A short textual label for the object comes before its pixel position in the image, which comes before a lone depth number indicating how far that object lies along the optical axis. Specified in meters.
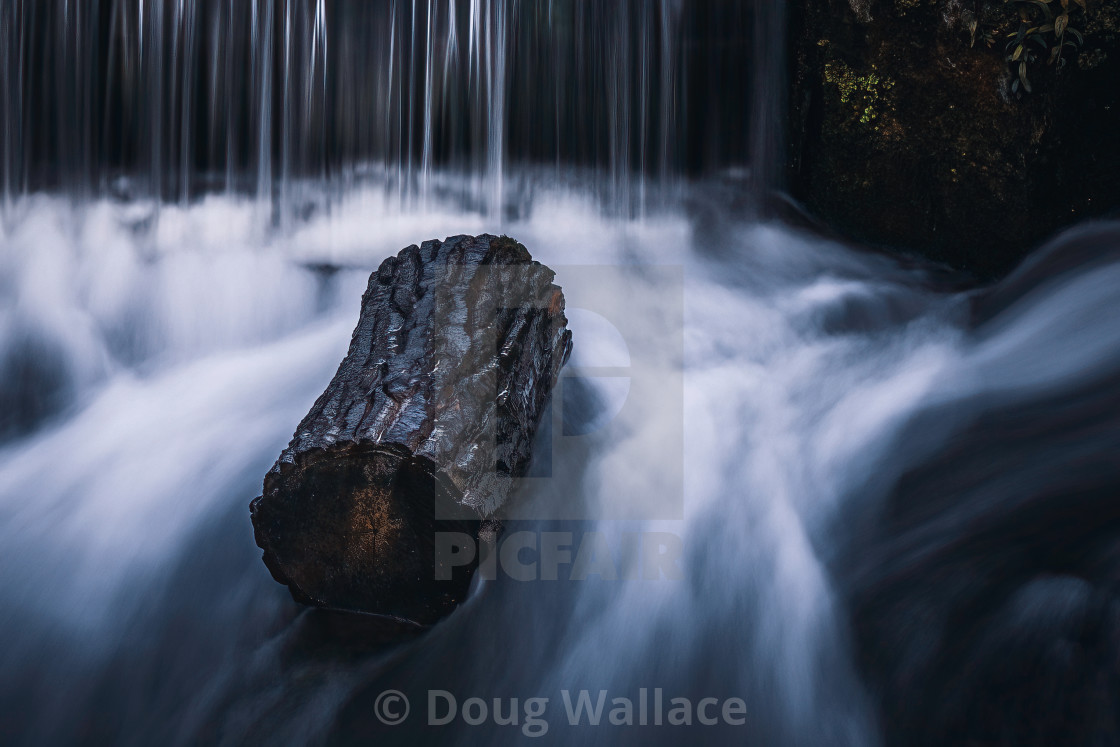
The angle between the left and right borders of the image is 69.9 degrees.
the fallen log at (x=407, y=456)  2.21
